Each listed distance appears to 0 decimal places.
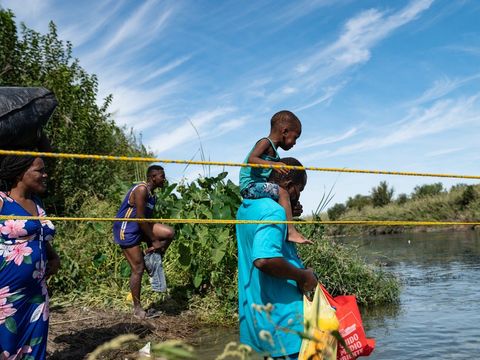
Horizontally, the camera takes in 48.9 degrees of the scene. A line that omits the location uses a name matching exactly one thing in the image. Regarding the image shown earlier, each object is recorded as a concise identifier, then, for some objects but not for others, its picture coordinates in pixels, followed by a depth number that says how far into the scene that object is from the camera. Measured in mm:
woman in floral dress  2773
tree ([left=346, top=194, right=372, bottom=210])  27103
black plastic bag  3076
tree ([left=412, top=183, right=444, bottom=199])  23100
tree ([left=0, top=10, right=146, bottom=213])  10703
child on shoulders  2768
